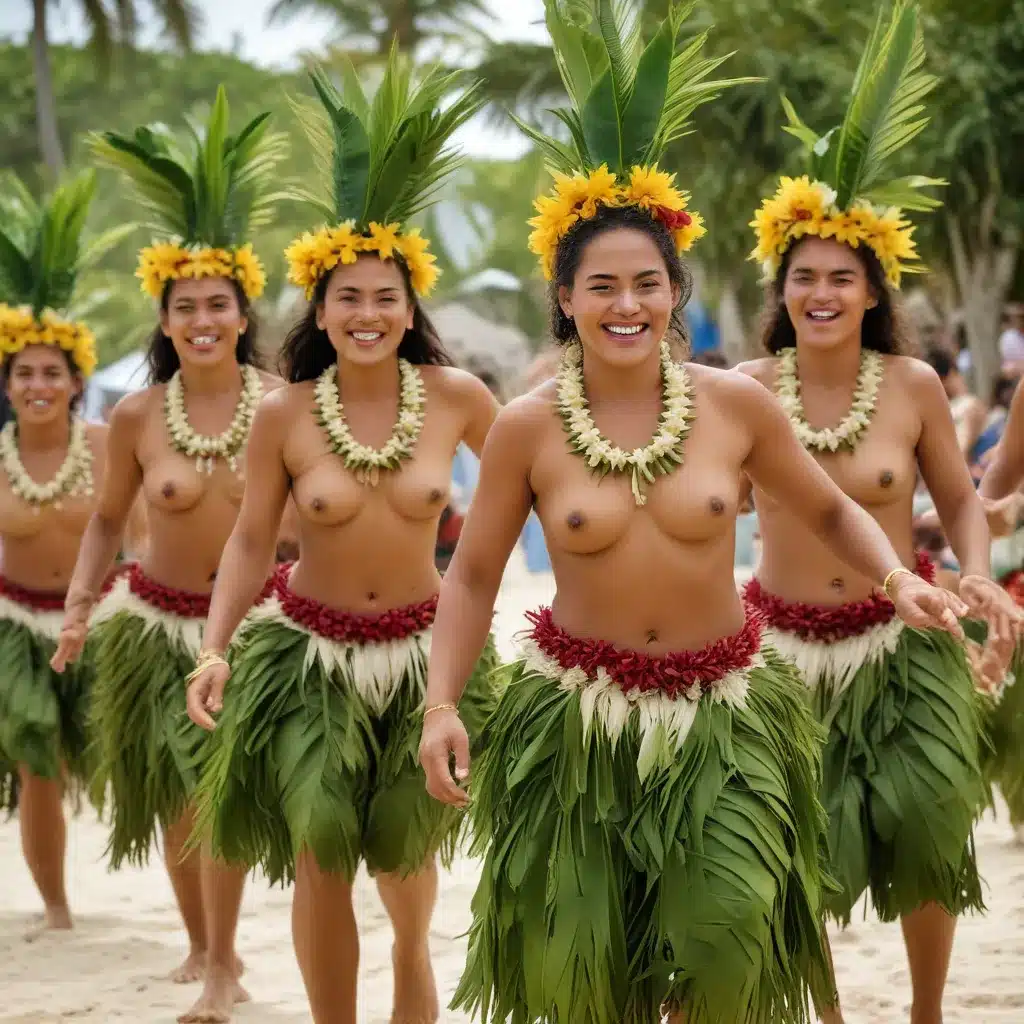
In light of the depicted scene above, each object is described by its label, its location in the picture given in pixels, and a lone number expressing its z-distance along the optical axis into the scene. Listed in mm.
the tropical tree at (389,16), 30125
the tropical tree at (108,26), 25953
